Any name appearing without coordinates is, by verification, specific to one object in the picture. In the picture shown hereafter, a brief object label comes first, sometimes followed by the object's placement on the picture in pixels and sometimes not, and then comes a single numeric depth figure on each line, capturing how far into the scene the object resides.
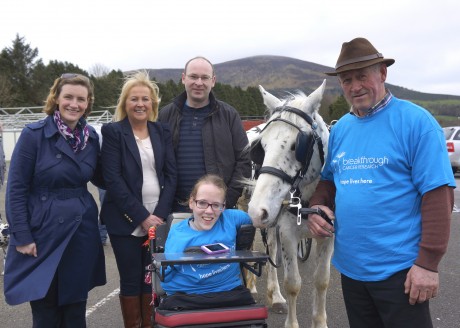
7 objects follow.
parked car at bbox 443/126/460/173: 14.32
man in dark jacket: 3.21
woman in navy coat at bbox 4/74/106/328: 2.48
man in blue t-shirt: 1.81
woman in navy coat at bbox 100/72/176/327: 2.93
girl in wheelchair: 2.22
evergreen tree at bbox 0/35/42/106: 37.94
